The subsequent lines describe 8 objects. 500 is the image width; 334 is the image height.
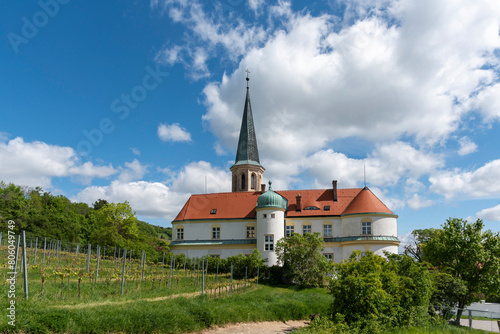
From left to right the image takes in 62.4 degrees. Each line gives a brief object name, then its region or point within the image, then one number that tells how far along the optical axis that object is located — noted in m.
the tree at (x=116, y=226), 45.66
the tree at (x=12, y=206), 53.19
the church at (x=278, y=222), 40.34
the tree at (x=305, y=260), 35.19
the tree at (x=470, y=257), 25.80
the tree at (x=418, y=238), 53.94
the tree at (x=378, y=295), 17.77
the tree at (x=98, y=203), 87.89
